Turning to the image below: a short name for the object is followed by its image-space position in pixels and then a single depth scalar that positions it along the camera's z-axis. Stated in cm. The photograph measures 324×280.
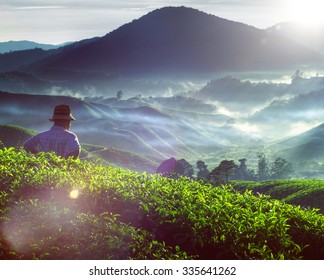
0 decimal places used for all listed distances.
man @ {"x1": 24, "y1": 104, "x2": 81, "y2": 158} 1288
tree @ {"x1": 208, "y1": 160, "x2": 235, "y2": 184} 7456
